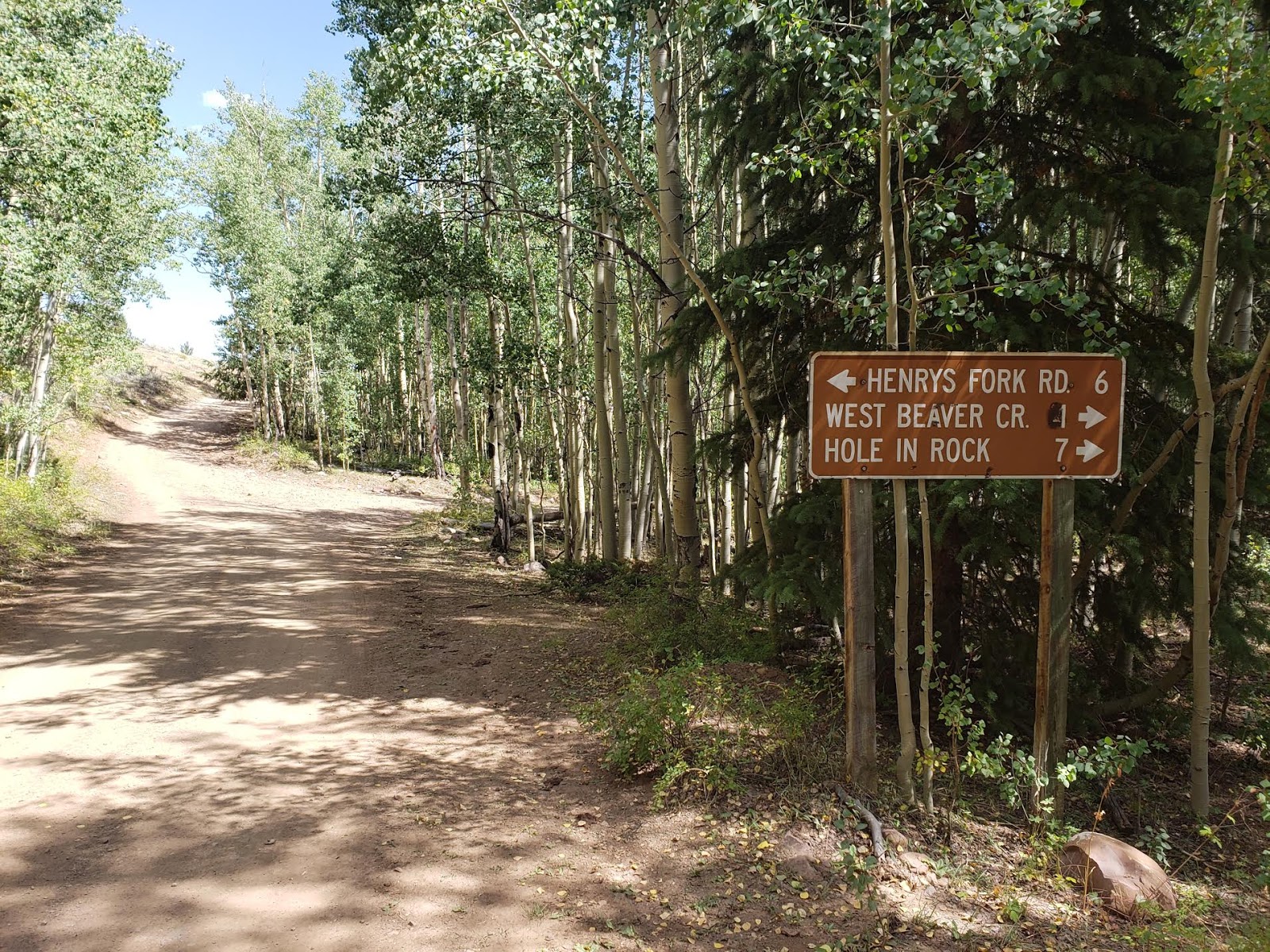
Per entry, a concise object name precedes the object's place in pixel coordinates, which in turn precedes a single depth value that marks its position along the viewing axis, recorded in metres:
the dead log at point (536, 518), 18.56
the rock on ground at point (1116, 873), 3.68
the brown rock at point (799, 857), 3.92
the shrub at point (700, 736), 4.79
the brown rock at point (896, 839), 4.06
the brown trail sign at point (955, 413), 3.96
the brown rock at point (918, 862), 3.95
